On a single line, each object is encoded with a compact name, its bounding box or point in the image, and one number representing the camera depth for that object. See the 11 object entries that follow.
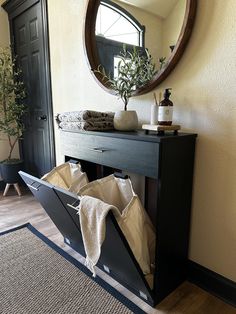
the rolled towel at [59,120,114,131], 1.44
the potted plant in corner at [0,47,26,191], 2.69
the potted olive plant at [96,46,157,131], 1.42
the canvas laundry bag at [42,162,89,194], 1.53
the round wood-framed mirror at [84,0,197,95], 1.24
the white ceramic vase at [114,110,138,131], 1.41
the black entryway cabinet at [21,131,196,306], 1.12
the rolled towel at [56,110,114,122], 1.45
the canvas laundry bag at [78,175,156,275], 1.02
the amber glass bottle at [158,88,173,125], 1.20
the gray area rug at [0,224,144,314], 1.26
